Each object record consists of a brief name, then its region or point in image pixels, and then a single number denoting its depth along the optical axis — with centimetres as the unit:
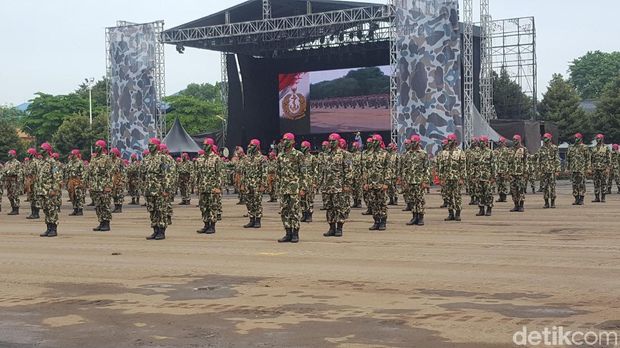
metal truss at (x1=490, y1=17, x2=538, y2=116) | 5225
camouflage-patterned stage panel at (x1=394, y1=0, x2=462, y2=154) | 3812
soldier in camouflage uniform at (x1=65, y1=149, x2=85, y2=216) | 2620
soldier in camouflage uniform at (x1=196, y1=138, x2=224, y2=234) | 1861
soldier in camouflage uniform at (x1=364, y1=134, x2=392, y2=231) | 1858
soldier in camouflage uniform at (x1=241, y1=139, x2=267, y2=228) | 2091
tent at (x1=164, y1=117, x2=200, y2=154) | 4878
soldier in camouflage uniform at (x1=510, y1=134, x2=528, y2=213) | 2355
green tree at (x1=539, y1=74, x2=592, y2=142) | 6144
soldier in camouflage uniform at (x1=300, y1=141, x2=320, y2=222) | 1644
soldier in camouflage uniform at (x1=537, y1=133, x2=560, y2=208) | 2467
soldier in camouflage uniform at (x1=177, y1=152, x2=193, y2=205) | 3140
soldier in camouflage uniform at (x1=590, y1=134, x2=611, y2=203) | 2653
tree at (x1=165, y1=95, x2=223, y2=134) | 8106
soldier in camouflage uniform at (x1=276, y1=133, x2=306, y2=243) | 1614
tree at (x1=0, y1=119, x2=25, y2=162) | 6750
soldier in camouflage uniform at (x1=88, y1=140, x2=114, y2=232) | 2009
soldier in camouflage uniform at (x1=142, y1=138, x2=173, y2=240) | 1745
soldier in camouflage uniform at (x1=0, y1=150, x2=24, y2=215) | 2948
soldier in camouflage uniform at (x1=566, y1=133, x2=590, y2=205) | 2606
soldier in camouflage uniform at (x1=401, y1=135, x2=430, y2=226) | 1970
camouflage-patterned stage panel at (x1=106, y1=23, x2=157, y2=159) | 4581
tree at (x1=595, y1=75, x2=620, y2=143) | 6025
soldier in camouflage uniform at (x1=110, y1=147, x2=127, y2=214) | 2645
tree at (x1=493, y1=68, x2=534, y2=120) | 5662
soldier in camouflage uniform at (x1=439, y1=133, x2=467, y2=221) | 2081
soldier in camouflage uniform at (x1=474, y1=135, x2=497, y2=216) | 2239
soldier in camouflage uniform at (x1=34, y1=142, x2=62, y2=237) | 1870
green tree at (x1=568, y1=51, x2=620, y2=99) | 9919
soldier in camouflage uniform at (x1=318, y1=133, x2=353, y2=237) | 1766
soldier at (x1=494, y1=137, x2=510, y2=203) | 2452
